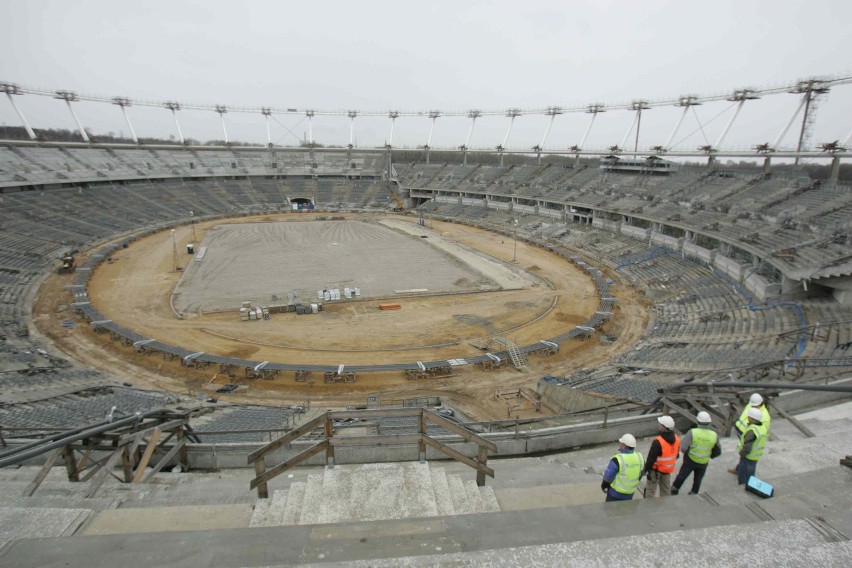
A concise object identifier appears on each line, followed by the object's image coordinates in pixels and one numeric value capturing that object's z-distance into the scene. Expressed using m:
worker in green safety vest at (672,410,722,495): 6.59
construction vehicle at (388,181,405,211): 85.69
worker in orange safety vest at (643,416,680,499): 6.43
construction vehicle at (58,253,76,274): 40.75
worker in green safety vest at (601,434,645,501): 6.05
